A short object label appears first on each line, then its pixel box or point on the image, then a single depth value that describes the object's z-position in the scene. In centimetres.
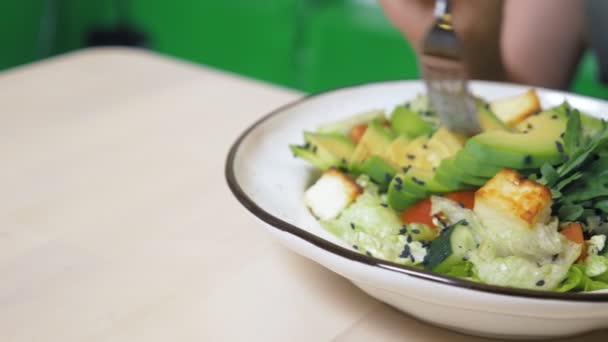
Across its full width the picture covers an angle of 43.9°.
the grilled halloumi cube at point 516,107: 94
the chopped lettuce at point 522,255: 65
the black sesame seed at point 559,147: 76
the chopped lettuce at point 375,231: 70
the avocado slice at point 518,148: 74
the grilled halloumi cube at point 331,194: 79
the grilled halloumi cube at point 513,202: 67
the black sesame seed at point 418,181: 76
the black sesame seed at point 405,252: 70
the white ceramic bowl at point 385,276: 58
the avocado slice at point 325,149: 88
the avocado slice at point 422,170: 76
